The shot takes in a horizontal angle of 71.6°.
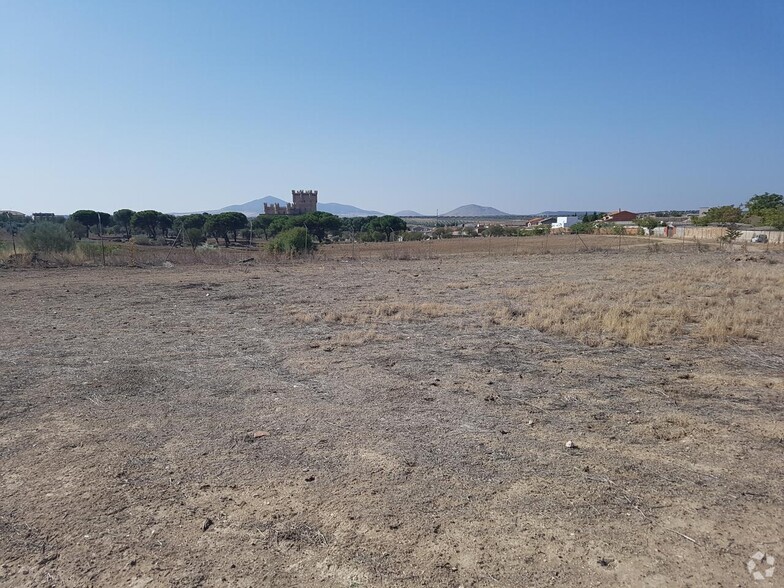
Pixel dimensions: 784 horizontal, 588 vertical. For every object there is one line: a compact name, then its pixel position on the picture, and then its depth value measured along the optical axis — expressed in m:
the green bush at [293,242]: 30.36
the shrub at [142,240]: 39.59
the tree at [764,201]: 78.58
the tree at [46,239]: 25.09
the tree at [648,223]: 80.39
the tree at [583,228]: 78.70
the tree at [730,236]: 40.72
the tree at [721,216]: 68.75
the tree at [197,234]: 51.12
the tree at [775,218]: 51.62
